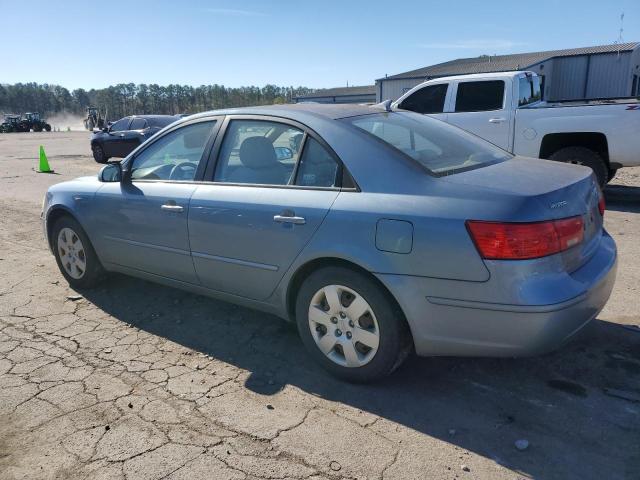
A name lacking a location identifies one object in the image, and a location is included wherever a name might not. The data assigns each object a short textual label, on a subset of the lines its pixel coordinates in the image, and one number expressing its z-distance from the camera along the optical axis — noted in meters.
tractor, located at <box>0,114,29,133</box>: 56.09
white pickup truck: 7.48
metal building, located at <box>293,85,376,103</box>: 35.75
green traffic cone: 15.30
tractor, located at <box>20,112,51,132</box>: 57.50
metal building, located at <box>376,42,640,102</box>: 24.97
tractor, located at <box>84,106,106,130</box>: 43.11
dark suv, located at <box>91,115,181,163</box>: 17.11
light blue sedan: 2.57
